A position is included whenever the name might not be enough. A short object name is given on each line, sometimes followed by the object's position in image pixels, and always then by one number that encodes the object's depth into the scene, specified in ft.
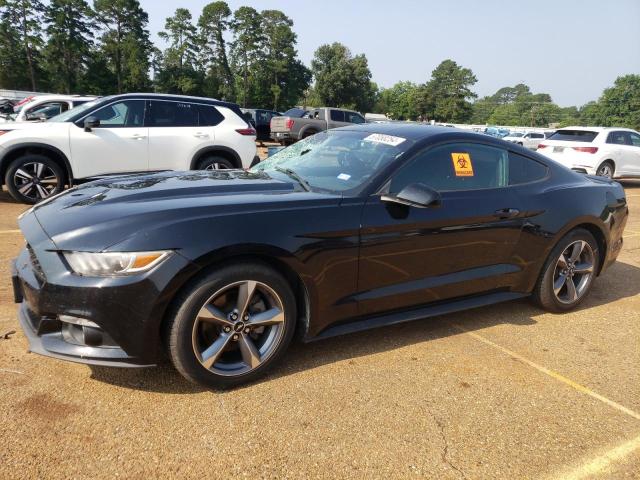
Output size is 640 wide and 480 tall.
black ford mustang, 7.52
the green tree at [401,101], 288.10
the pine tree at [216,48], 206.18
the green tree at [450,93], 263.90
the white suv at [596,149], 40.65
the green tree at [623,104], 251.80
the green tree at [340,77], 230.89
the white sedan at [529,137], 95.08
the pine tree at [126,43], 178.29
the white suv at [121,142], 22.25
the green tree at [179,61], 189.16
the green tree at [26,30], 172.24
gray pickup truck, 63.21
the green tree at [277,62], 215.31
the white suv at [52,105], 36.01
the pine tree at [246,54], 212.64
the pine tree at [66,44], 174.81
